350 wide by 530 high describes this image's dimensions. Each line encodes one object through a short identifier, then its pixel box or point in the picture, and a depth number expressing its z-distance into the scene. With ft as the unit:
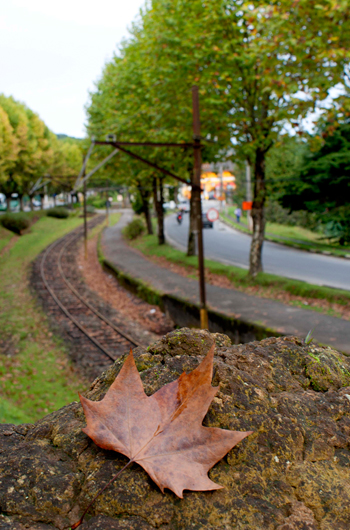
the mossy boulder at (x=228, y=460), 4.31
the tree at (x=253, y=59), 36.52
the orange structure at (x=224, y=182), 186.15
